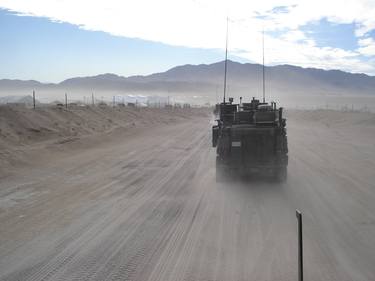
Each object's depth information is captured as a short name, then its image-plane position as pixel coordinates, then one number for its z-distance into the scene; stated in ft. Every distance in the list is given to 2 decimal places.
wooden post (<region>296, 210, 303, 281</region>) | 14.96
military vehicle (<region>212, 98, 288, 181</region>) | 48.96
